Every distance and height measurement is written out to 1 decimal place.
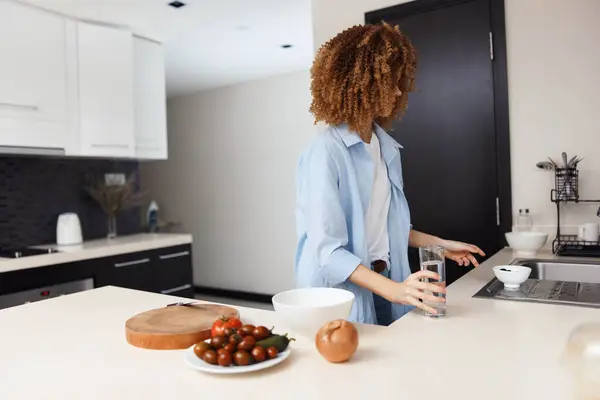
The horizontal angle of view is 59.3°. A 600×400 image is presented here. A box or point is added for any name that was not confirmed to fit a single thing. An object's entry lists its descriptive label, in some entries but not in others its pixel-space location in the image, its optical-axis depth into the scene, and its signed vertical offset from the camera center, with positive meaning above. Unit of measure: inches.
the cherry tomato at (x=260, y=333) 40.1 -10.3
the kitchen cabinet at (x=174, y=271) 142.1 -19.0
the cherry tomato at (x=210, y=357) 37.9 -11.3
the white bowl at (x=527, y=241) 84.3 -8.3
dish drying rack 85.0 -1.9
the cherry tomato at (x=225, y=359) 37.3 -11.2
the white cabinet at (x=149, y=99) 147.7 +29.9
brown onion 37.9 -10.5
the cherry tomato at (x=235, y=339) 38.7 -10.2
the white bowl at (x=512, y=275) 61.1 -9.9
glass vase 154.8 -6.3
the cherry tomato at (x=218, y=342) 39.0 -10.4
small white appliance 134.9 -6.3
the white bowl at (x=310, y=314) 42.2 -9.4
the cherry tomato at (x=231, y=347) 37.9 -10.6
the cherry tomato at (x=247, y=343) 38.1 -10.5
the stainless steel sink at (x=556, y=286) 57.5 -12.0
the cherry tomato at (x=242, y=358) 37.3 -11.2
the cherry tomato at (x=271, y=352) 38.3 -11.2
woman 52.1 +2.2
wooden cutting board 44.2 -10.9
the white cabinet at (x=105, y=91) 131.2 +29.3
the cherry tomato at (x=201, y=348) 38.7 -10.8
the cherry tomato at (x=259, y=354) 37.7 -11.0
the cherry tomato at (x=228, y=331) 39.8 -9.9
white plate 36.6 -11.7
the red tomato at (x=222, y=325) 42.2 -10.0
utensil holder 88.4 +0.8
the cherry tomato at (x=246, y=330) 39.9 -9.9
